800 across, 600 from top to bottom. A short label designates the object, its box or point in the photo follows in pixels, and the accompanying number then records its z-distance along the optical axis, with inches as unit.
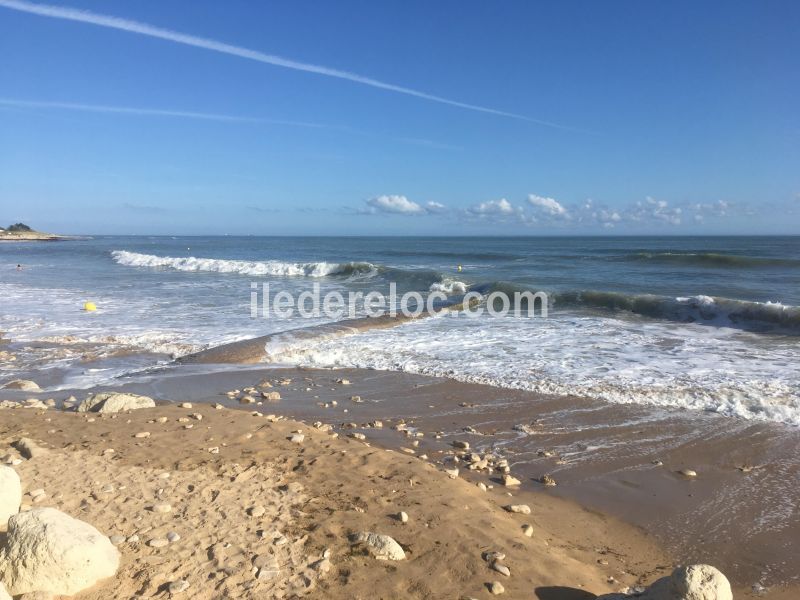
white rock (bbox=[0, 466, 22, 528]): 130.9
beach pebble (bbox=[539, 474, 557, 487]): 197.6
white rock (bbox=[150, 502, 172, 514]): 151.9
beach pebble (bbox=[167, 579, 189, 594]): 117.0
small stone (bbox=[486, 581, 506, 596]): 122.2
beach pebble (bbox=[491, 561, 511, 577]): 129.5
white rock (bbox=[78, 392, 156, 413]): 255.8
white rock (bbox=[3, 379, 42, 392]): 311.4
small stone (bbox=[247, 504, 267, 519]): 152.7
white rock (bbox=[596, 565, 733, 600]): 104.3
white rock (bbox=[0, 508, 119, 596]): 109.3
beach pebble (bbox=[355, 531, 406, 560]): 133.1
